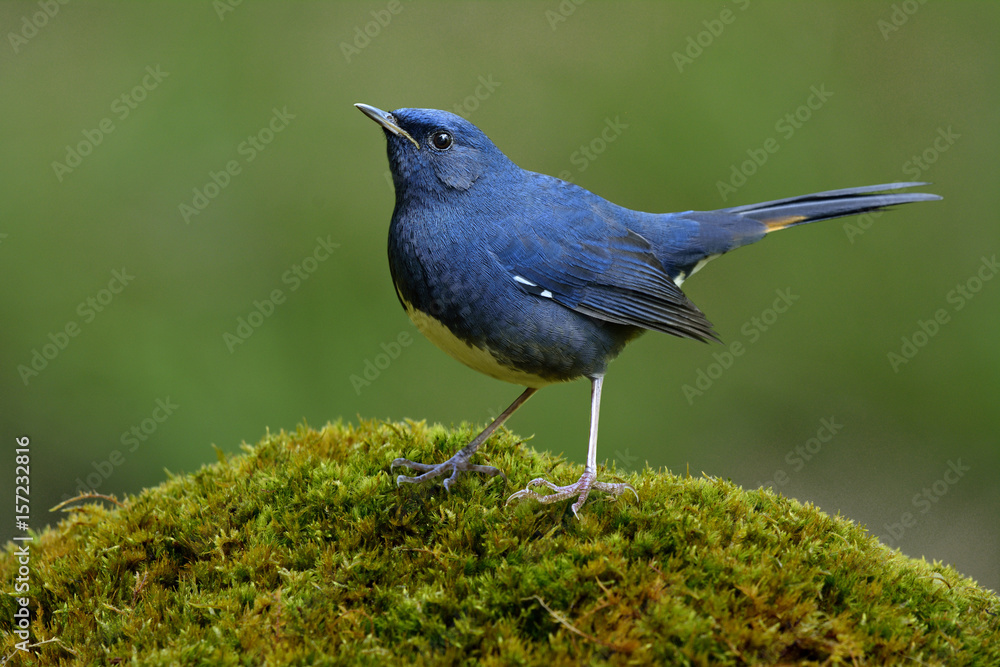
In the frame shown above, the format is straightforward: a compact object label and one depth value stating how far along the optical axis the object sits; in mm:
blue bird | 7672
